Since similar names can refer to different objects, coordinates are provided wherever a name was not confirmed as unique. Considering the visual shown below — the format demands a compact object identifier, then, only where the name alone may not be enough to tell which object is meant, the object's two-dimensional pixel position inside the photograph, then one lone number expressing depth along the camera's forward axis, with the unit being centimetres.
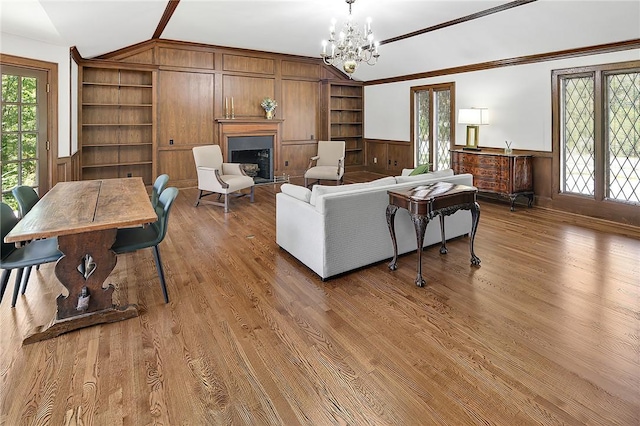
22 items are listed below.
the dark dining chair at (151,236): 272
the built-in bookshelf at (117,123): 648
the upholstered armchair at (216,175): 564
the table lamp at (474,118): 610
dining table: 226
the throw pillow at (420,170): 423
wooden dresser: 567
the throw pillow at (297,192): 341
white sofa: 314
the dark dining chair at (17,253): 240
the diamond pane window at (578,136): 517
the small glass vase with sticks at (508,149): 595
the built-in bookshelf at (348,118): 907
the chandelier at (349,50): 465
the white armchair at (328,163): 701
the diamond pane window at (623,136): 471
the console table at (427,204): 304
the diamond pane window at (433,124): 730
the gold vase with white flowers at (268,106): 793
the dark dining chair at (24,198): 290
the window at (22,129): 399
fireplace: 762
